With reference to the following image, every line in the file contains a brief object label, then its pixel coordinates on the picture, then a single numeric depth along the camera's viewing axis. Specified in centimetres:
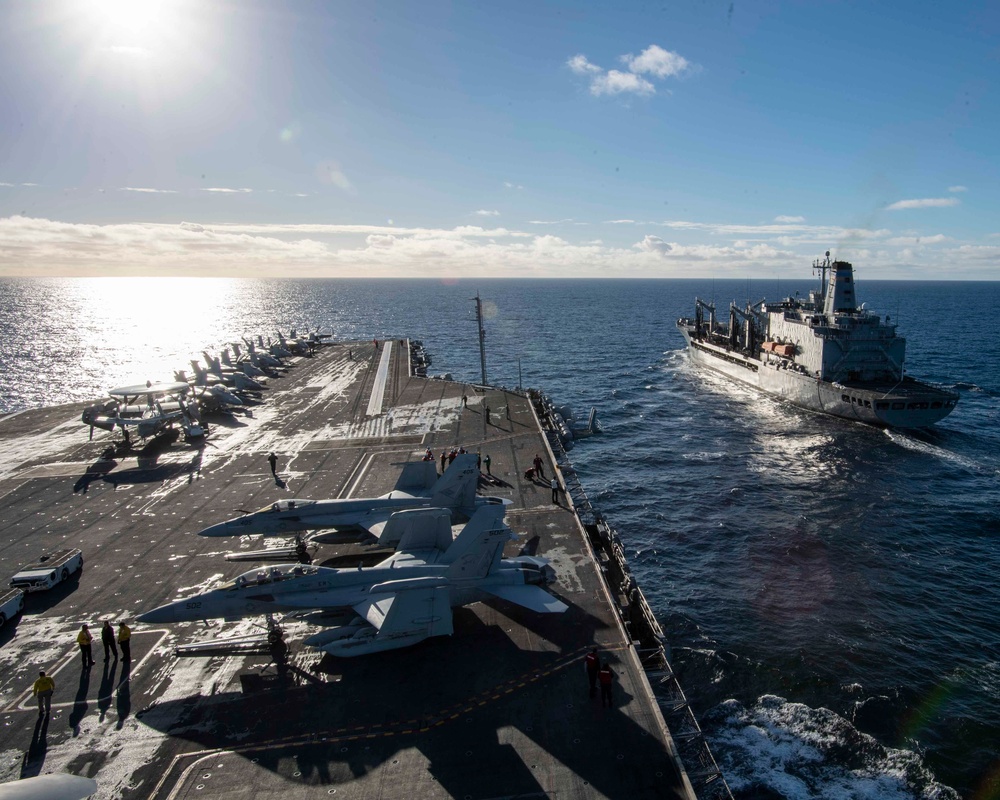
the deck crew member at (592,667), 2188
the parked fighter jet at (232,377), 8062
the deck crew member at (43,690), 2209
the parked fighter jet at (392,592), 2433
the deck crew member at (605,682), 2120
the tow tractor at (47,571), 3077
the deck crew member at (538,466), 4441
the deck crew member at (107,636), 2512
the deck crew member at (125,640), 2478
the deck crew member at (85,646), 2431
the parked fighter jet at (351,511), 3316
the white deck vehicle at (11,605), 2853
